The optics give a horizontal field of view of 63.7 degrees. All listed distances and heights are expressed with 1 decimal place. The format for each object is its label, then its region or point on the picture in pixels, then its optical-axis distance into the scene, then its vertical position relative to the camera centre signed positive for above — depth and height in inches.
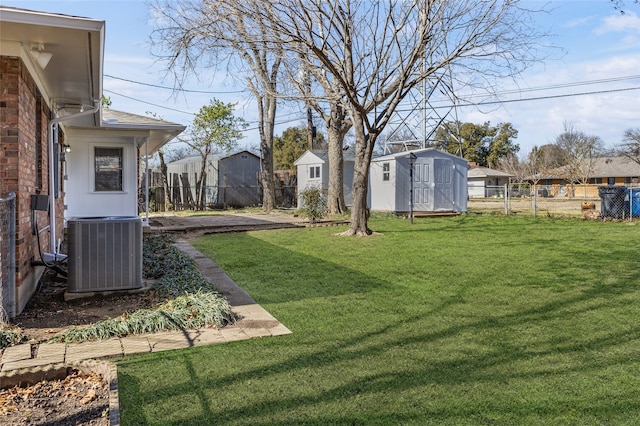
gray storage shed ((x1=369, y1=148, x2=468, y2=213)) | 733.9 +31.6
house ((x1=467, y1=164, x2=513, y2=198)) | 1936.5 +98.7
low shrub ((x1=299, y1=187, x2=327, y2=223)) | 579.8 -0.8
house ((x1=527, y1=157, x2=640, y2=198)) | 1829.6 +112.1
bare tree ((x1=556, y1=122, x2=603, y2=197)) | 1717.5 +177.2
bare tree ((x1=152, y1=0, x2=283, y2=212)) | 389.7 +136.3
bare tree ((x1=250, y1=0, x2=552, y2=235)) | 404.5 +134.2
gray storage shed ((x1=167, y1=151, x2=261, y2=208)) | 998.4 +45.1
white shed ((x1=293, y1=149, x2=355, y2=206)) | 839.1 +57.5
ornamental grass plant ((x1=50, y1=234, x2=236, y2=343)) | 165.5 -38.5
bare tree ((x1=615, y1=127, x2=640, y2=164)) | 1762.3 +211.1
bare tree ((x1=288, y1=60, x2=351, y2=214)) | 528.7 +97.1
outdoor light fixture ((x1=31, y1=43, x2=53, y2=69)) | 193.0 +58.7
